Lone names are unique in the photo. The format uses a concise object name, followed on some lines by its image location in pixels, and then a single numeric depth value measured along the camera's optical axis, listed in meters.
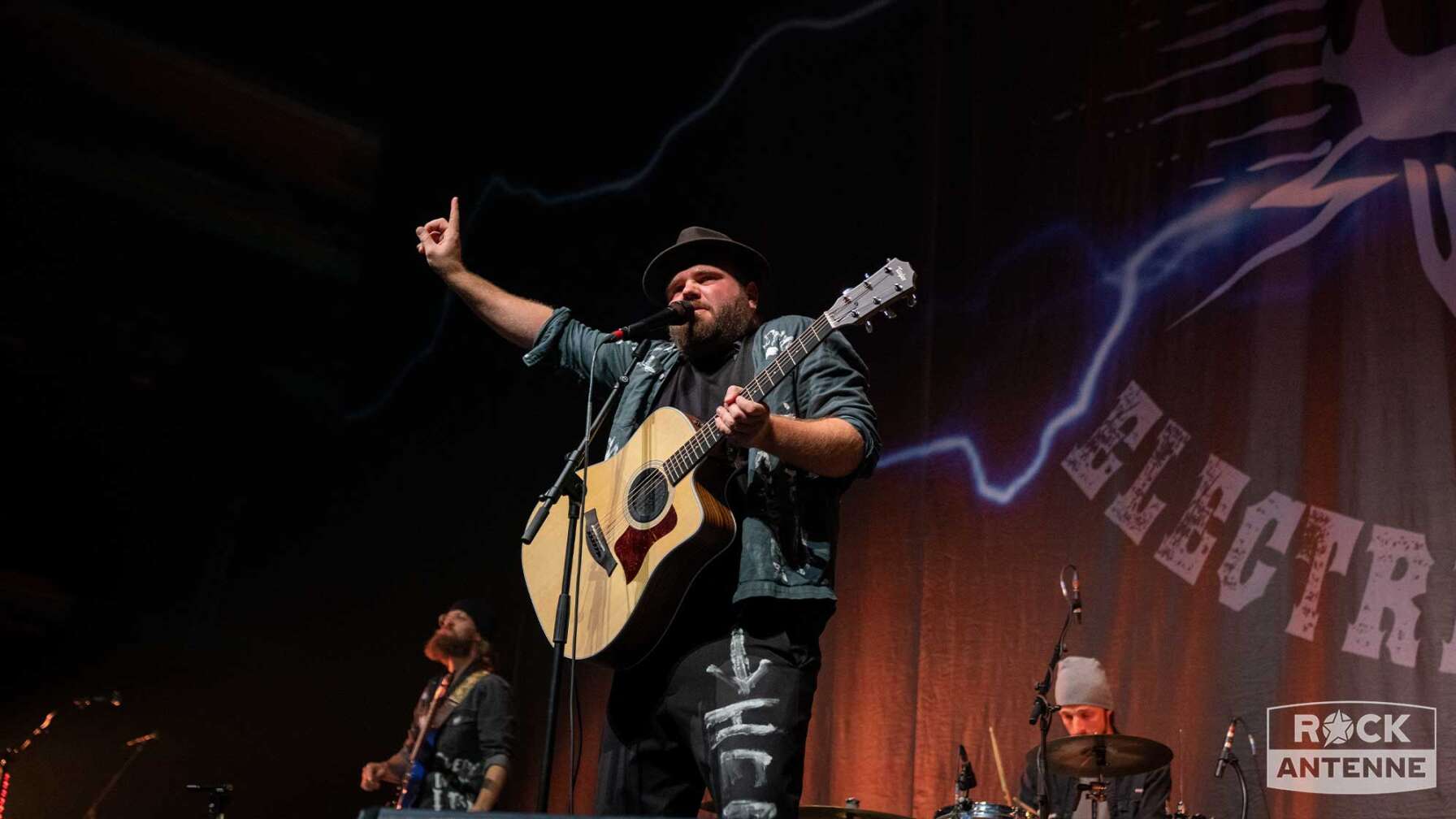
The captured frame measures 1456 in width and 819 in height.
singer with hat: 2.33
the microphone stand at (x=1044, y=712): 3.77
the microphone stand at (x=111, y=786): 6.70
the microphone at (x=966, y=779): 4.23
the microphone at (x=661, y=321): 2.80
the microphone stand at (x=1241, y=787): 4.13
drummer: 4.36
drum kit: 4.02
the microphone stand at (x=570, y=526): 2.46
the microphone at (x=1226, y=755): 4.15
